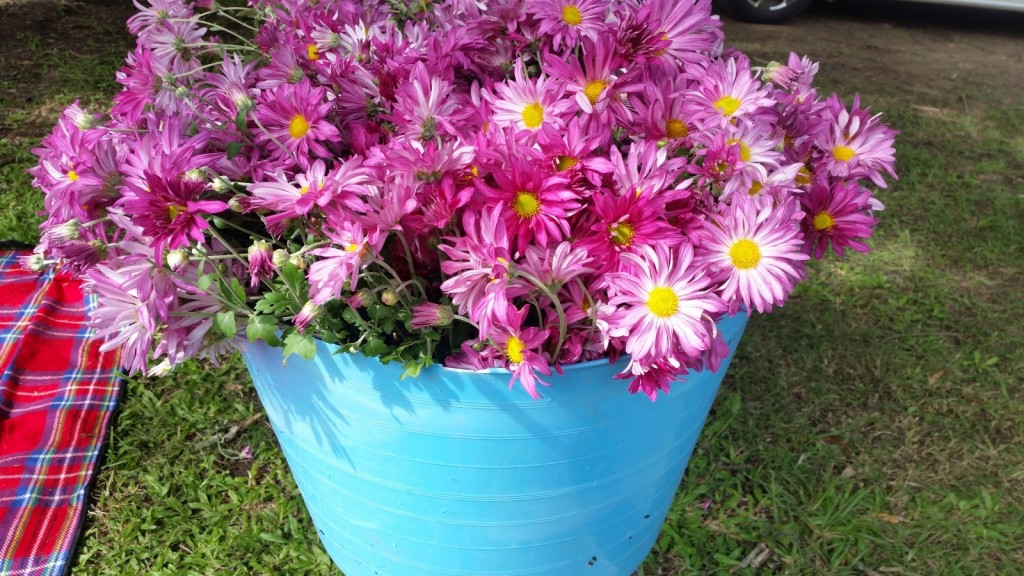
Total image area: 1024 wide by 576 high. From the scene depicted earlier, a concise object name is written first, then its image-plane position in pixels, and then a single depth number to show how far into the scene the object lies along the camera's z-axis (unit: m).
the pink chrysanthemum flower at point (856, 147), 1.08
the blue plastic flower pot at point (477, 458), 1.00
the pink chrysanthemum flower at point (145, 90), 1.08
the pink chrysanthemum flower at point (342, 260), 0.81
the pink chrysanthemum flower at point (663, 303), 0.82
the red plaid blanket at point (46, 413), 1.66
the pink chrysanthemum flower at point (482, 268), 0.82
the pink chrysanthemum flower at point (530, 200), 0.85
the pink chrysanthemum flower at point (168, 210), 0.83
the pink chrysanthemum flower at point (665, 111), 0.98
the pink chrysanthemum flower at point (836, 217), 0.99
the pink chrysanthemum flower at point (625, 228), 0.86
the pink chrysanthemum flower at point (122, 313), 0.88
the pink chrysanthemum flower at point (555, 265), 0.83
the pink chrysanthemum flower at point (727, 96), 0.97
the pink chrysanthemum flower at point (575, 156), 0.88
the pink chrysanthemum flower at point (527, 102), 0.98
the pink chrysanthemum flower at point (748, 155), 0.91
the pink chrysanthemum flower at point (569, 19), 1.05
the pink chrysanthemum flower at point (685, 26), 1.02
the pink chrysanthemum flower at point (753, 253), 0.85
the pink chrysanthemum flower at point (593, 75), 0.94
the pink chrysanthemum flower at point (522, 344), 0.85
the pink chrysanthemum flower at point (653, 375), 0.85
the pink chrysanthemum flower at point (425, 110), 0.97
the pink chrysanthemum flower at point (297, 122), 0.97
